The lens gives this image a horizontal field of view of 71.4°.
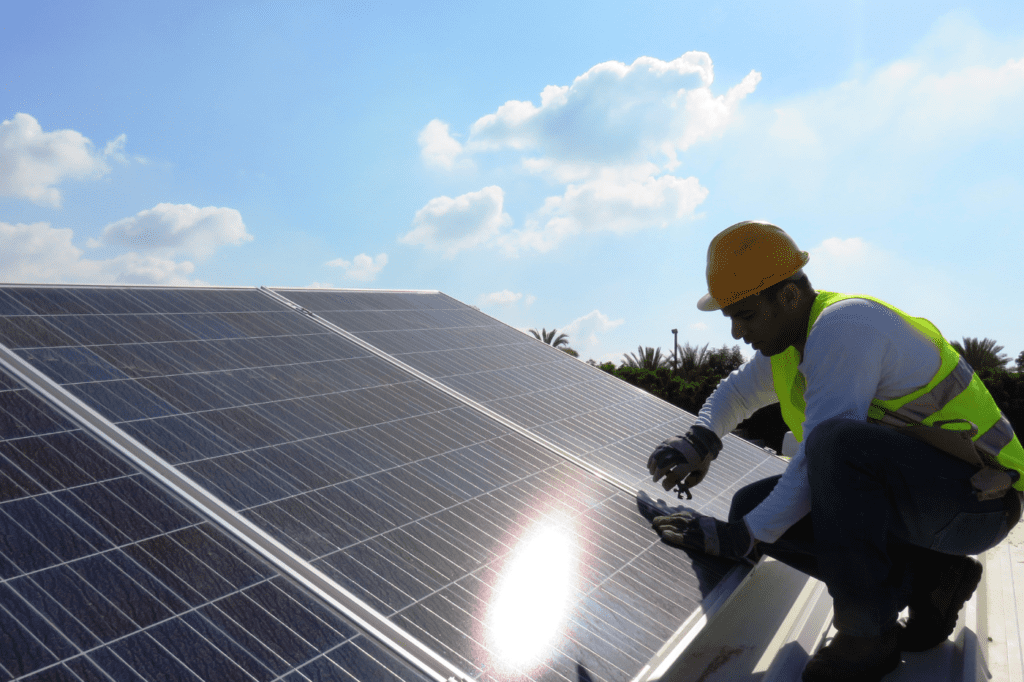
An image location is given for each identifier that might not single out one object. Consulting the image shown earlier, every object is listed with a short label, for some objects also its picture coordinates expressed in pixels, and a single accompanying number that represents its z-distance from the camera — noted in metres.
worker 3.29
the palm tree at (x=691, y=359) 39.57
